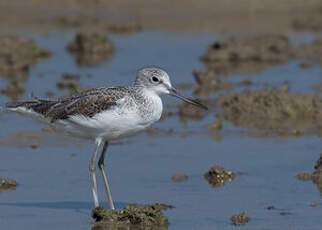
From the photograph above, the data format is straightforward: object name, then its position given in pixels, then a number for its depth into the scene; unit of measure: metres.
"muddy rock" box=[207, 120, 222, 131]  13.77
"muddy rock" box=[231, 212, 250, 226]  9.34
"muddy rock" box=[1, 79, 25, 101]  16.14
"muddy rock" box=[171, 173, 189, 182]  11.15
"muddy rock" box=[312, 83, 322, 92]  16.13
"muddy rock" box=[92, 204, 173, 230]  9.41
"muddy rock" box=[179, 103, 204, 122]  14.60
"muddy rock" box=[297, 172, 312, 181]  11.06
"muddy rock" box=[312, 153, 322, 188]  10.87
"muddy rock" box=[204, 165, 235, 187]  11.05
